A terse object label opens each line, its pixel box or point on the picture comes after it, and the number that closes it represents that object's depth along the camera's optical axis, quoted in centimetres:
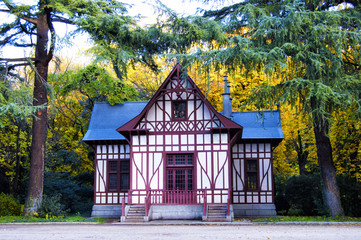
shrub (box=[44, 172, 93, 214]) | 2564
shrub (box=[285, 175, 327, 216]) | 2394
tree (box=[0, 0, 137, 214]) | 2095
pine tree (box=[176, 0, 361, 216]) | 1622
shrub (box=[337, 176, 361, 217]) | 2275
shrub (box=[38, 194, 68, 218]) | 2111
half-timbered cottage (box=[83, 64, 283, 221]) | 2036
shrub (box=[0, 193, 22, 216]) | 2333
